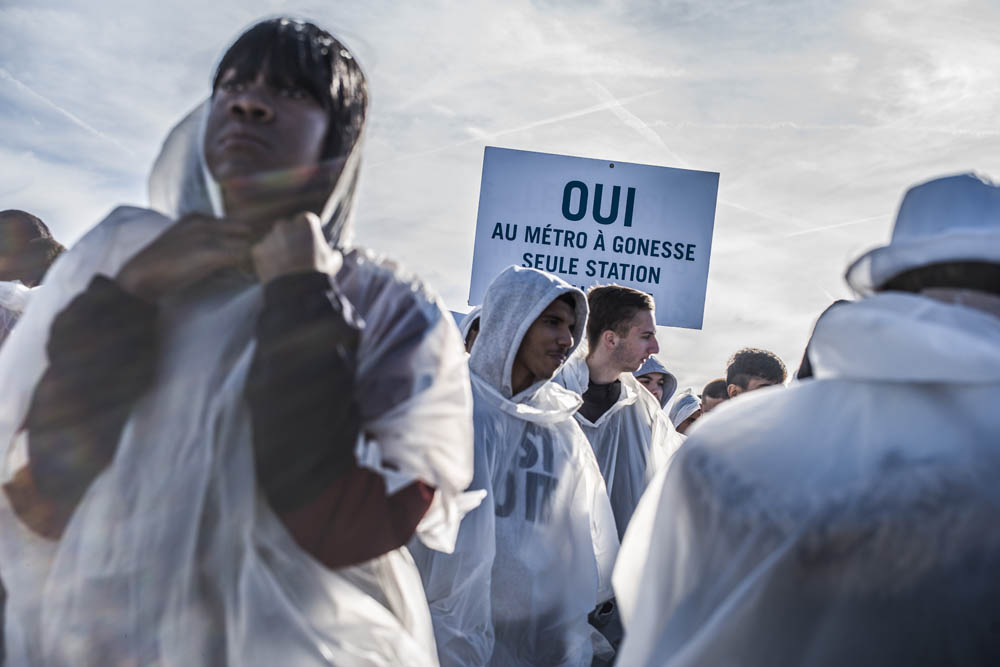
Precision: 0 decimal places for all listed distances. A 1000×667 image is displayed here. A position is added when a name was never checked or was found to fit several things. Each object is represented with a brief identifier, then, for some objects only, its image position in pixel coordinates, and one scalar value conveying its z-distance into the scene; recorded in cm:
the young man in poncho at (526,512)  339
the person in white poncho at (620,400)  512
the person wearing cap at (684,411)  768
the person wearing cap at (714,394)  697
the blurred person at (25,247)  376
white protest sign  597
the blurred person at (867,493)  142
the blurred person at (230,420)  153
